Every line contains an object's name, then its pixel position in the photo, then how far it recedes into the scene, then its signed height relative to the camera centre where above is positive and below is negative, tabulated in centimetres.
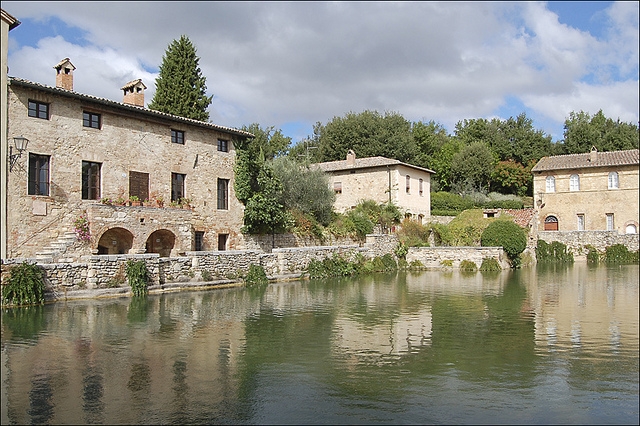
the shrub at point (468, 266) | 2906 -186
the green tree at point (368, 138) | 5075 +929
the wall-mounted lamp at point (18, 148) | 1809 +299
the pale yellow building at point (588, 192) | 4156 +331
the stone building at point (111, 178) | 1908 +236
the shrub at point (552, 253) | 3642 -147
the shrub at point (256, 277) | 2194 -184
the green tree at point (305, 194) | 3075 +228
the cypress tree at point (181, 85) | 3934 +1121
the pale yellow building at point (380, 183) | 3706 +359
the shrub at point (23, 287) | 1500 -150
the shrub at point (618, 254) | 3574 -156
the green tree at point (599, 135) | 5281 +982
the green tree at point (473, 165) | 5275 +671
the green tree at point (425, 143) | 5506 +994
